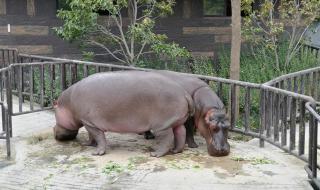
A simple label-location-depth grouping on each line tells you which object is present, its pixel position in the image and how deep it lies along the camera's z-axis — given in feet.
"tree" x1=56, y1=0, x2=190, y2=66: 33.37
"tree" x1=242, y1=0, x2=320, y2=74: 36.52
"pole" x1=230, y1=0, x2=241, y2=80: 28.12
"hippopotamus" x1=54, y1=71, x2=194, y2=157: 20.33
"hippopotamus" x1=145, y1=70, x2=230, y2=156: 20.18
